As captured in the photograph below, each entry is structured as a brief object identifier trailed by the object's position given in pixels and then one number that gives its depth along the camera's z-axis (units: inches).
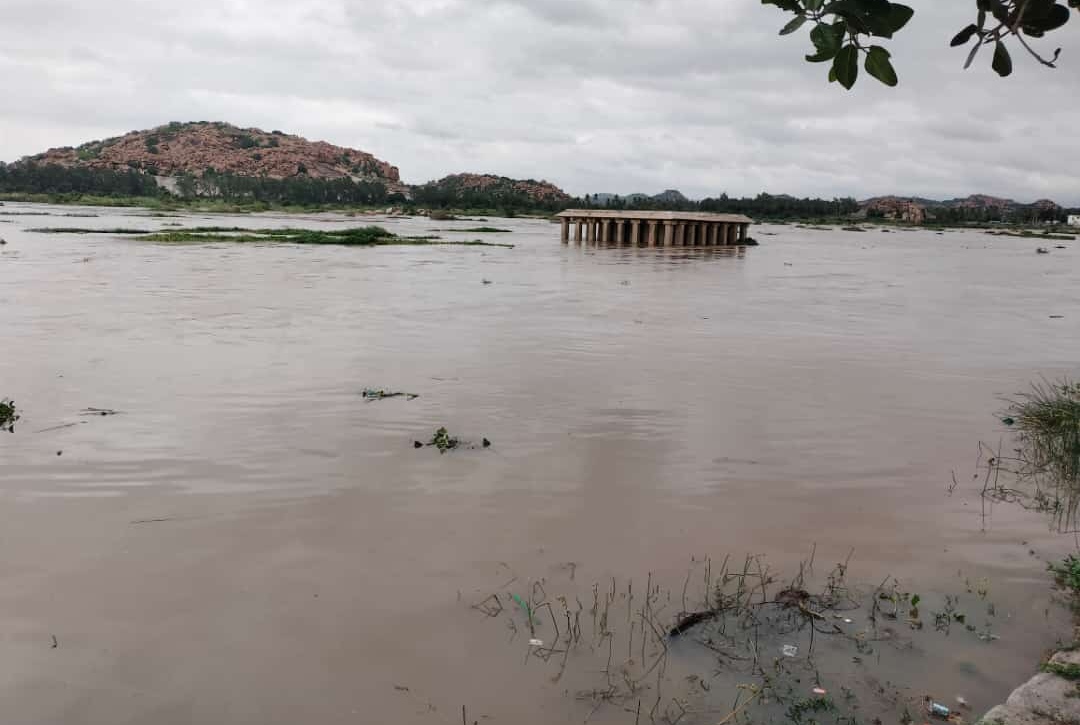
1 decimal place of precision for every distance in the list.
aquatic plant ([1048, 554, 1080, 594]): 177.2
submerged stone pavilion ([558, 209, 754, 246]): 1635.1
